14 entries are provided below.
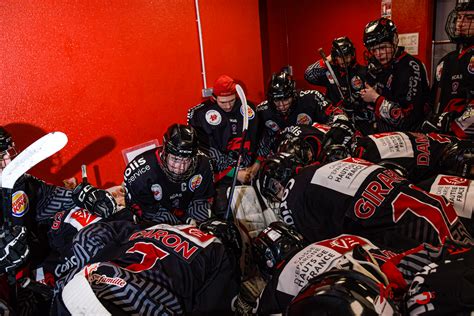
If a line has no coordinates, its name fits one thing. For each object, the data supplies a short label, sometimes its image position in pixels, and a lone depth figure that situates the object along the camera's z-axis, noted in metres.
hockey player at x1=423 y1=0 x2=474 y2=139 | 2.86
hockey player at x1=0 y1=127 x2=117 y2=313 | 2.04
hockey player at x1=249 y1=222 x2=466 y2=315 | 1.20
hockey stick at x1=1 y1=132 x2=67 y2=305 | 1.85
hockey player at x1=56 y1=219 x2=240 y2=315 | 1.43
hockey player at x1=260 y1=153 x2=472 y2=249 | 1.73
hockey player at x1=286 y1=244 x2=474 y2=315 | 1.04
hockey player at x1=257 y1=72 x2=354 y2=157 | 3.36
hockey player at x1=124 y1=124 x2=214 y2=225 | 2.51
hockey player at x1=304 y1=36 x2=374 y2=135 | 3.85
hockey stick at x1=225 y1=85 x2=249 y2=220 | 2.67
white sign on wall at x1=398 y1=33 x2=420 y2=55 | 4.95
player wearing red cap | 3.60
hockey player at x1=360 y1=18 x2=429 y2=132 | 3.29
